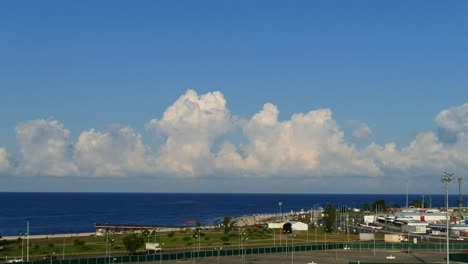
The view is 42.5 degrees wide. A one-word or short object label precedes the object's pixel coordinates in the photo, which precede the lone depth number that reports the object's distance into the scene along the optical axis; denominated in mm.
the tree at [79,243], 161450
